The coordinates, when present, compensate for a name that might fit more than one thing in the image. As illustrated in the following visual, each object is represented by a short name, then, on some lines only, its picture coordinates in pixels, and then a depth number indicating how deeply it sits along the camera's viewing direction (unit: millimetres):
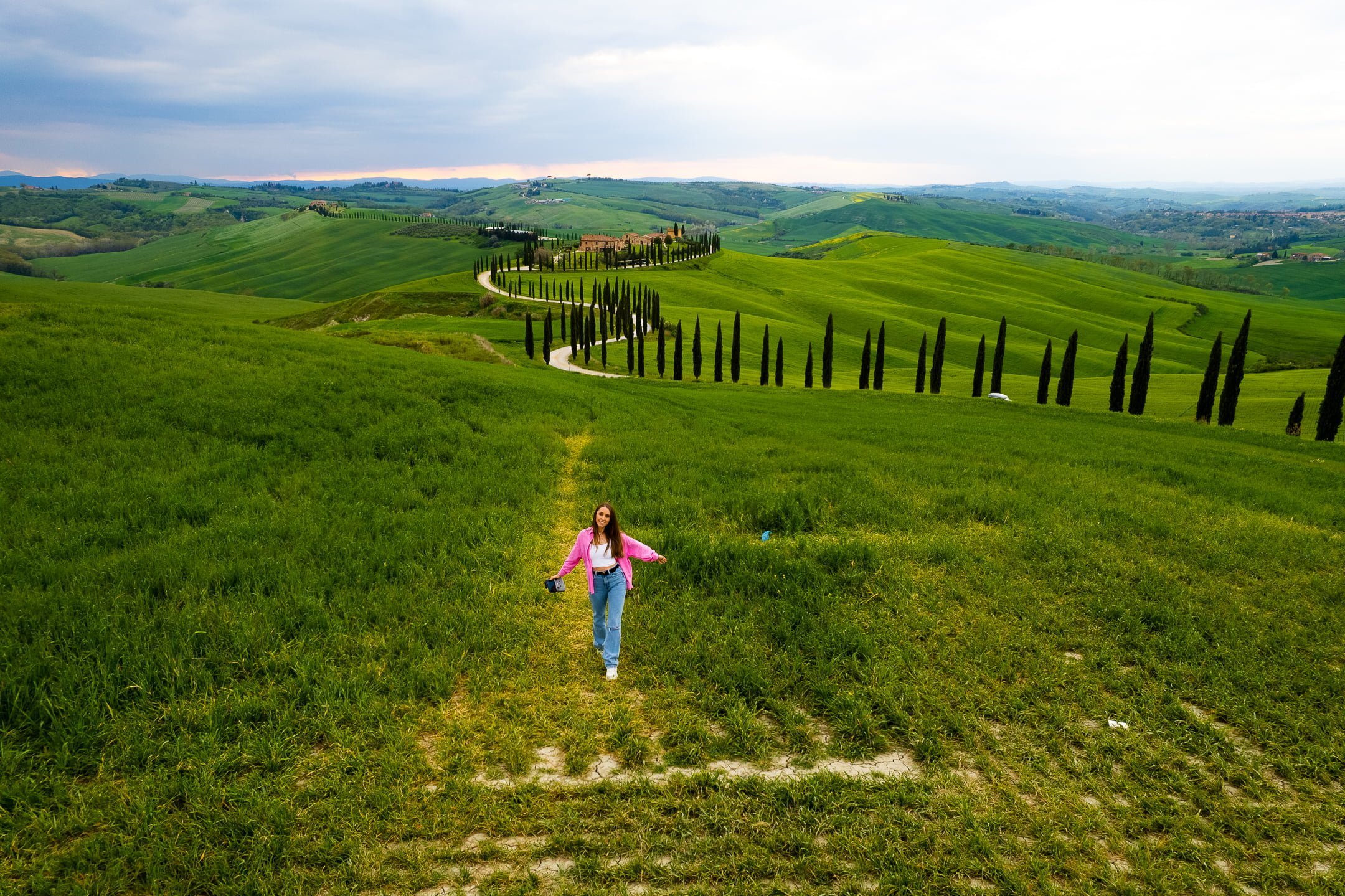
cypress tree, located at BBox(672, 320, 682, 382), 71188
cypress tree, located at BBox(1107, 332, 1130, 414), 52406
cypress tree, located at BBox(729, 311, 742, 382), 72000
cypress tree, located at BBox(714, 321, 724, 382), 72062
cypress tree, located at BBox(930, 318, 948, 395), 64750
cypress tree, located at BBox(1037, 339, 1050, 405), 58500
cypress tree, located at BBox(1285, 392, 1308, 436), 41812
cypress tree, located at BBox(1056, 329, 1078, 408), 55812
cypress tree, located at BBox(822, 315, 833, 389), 69688
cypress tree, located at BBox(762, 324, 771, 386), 69744
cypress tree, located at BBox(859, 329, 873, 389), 69312
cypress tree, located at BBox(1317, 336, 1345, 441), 39875
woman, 10281
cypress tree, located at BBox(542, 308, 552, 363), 71744
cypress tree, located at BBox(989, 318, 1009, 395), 64875
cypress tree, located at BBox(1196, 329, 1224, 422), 46344
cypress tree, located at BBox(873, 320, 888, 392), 68562
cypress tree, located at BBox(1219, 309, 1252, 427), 44938
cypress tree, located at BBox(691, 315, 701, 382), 72500
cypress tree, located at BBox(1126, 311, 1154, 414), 50344
